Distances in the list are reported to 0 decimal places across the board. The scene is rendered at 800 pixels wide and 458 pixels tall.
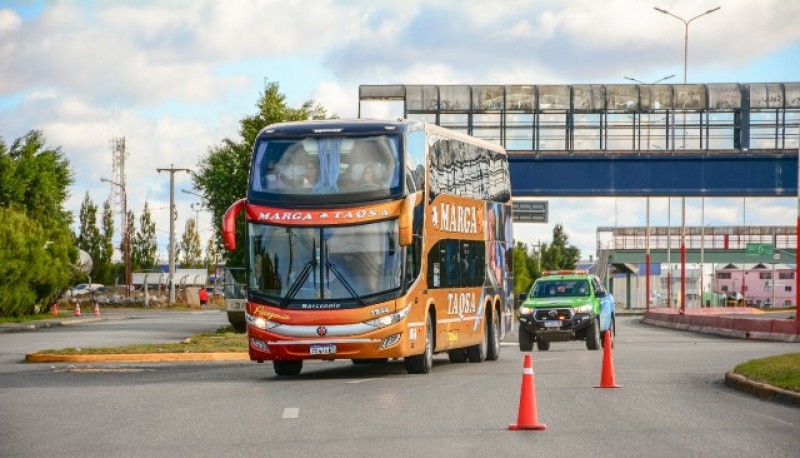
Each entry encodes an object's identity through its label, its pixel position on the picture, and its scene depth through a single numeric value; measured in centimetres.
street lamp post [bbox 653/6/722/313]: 7056
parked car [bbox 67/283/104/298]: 11538
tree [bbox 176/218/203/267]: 15512
